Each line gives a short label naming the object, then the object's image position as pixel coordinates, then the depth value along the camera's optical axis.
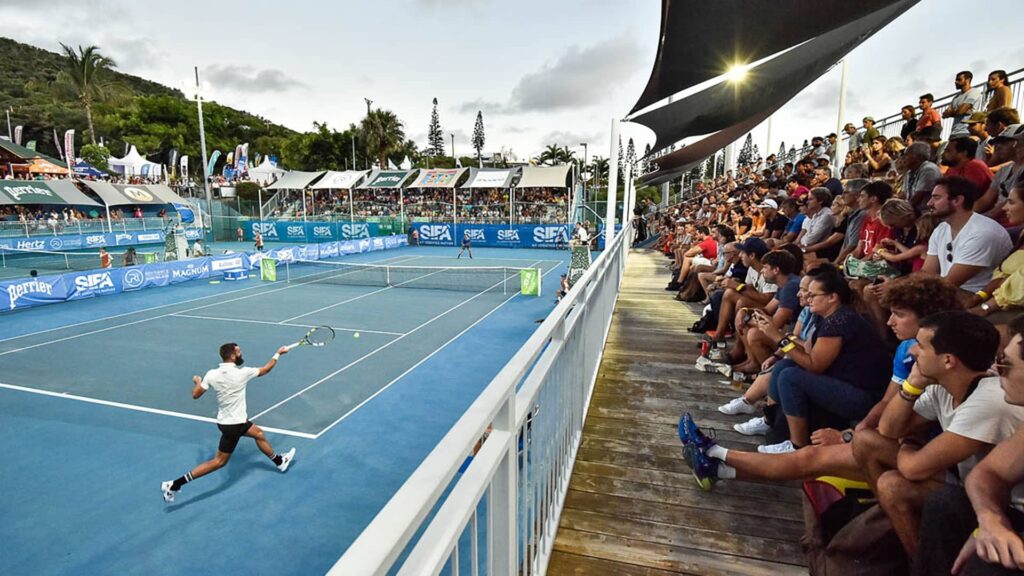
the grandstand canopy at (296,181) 45.31
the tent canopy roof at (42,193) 32.50
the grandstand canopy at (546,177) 38.87
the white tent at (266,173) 54.01
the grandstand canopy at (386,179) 43.44
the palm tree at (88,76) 50.19
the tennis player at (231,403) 6.59
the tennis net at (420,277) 21.83
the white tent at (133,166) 48.44
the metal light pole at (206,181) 28.48
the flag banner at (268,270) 22.55
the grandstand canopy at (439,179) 42.28
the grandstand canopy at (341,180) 44.28
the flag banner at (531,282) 19.45
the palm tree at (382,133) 63.03
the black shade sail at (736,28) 4.12
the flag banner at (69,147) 42.21
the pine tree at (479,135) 120.75
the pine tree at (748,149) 67.85
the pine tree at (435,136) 114.31
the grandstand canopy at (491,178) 41.03
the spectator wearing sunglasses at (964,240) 3.58
